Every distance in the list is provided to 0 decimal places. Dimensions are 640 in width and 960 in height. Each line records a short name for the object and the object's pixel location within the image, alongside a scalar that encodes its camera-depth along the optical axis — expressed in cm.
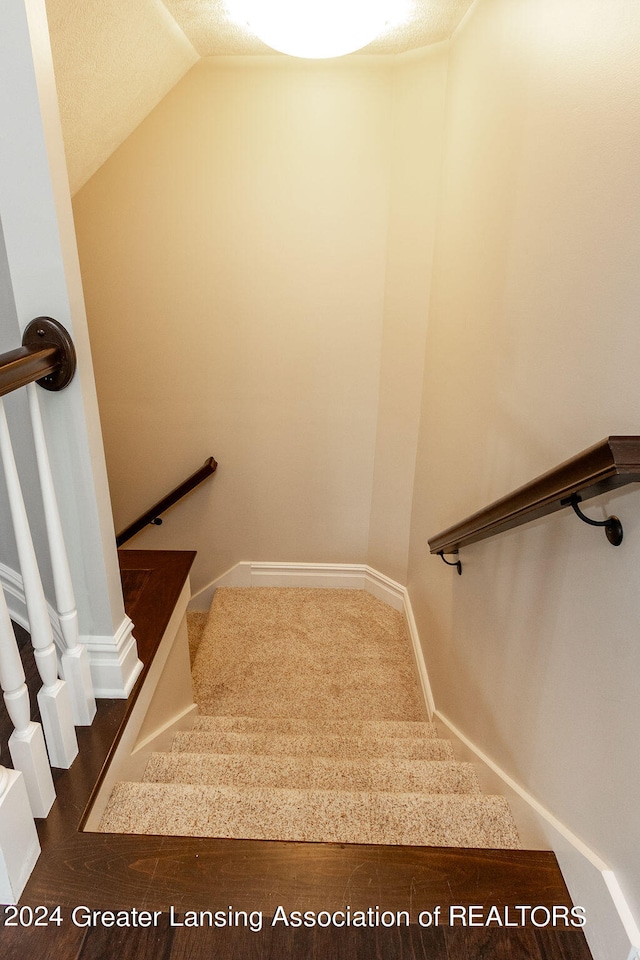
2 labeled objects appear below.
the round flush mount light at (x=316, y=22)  199
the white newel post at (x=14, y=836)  102
